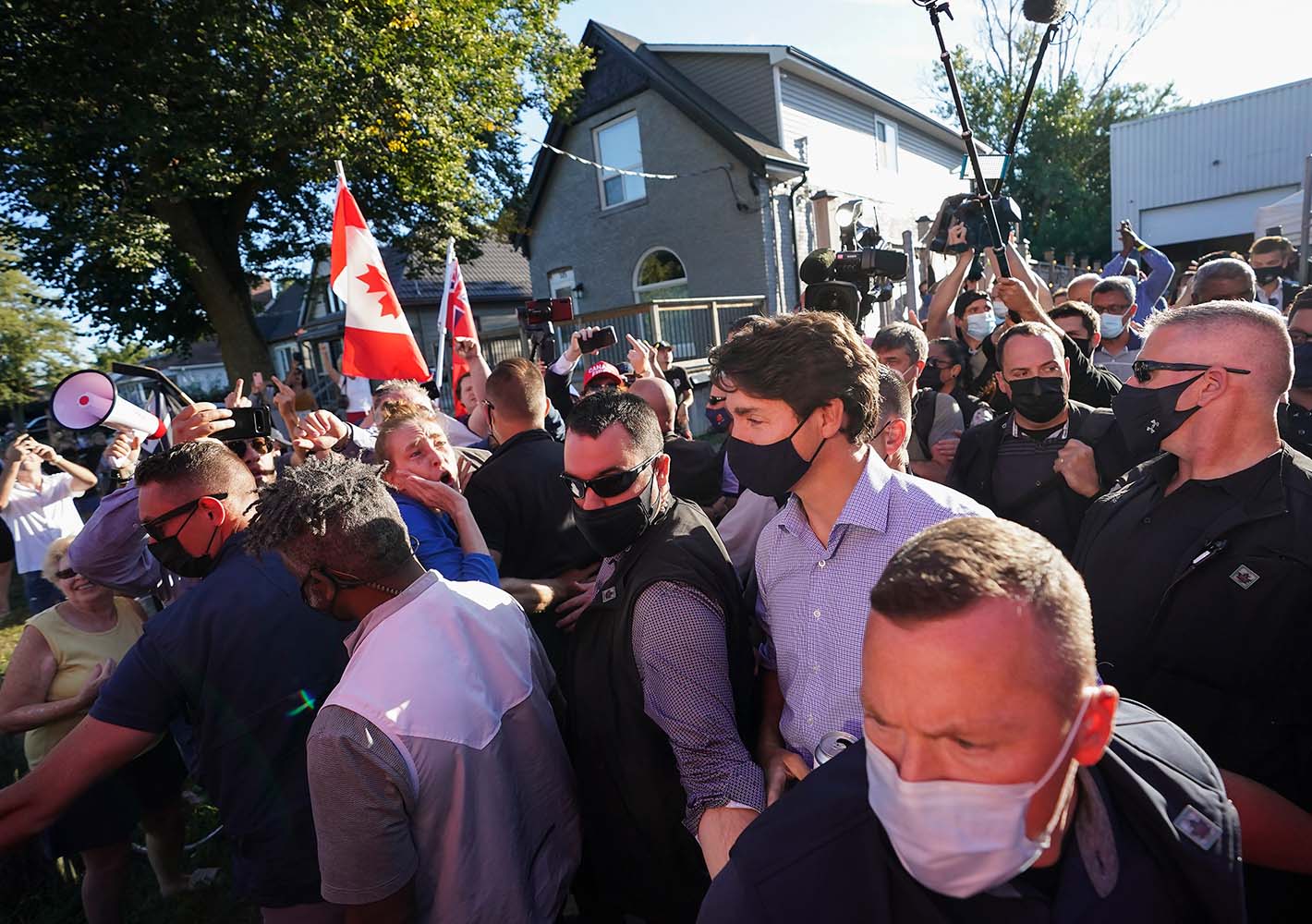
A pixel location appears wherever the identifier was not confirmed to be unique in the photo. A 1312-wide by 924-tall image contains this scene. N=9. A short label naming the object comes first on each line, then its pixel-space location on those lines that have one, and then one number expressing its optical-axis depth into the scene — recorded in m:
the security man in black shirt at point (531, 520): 3.16
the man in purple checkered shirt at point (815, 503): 1.74
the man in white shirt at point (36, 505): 5.49
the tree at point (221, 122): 11.44
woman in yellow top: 2.96
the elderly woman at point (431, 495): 2.57
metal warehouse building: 22.80
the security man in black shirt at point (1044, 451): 2.97
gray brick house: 16.05
